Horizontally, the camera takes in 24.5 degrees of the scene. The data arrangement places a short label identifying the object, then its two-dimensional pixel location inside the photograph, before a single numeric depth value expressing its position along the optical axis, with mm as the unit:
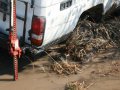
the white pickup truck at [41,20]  3995
